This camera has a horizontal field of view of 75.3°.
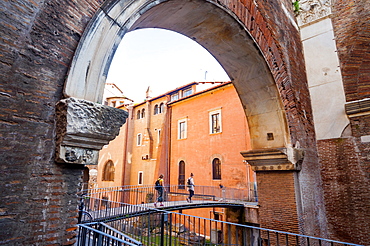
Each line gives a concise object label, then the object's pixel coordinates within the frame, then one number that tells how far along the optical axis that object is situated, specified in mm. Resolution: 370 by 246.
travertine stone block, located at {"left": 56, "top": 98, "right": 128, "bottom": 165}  1896
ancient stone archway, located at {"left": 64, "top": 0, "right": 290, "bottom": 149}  2223
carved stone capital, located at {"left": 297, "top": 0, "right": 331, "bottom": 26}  6707
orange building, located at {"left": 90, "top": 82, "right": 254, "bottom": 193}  13438
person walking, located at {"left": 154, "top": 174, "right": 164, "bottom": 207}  9415
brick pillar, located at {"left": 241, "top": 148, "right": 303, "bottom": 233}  4996
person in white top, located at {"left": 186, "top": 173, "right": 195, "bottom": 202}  9977
